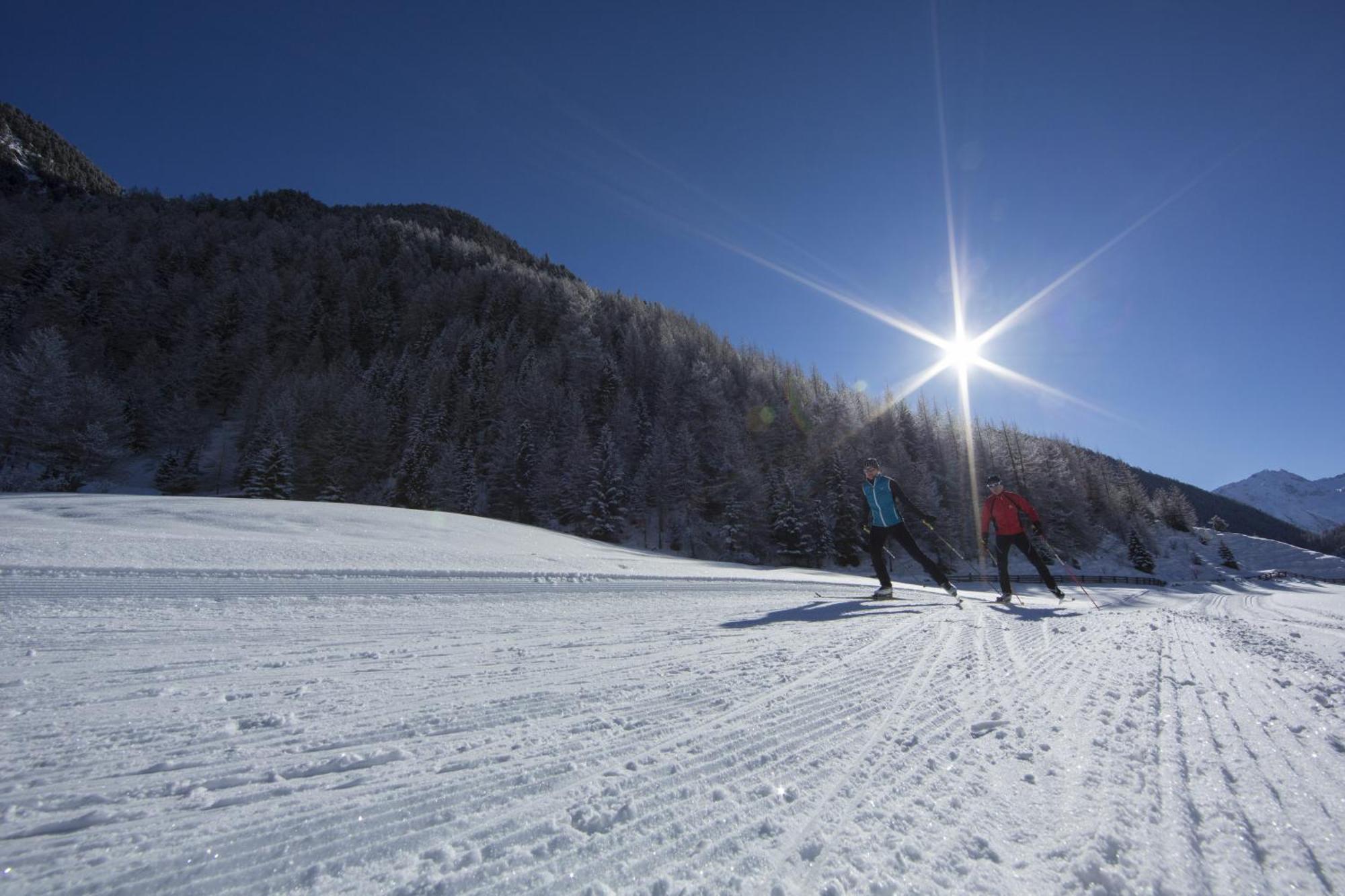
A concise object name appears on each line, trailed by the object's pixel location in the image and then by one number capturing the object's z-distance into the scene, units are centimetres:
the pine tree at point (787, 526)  3469
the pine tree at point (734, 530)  3559
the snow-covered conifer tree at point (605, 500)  3516
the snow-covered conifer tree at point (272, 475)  3678
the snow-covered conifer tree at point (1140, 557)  4272
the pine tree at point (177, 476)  4150
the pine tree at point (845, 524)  3544
